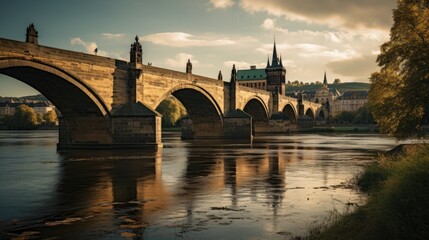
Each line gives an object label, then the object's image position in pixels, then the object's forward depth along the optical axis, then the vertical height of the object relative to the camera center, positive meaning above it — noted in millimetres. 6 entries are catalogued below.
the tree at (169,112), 116562 +2929
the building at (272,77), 147375 +16140
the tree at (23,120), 133375 +942
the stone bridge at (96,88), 30938 +3057
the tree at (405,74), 24062 +3004
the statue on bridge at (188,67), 53006 +6823
